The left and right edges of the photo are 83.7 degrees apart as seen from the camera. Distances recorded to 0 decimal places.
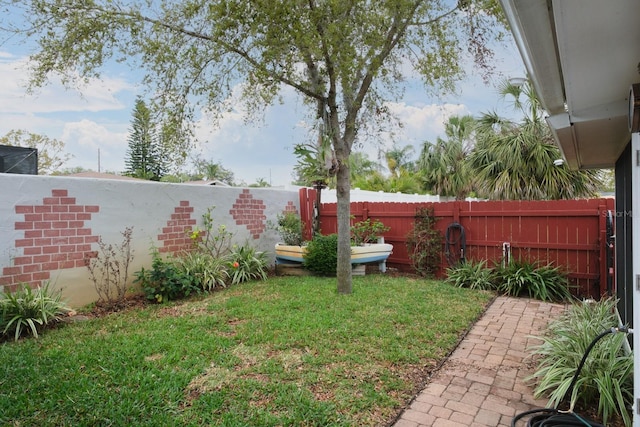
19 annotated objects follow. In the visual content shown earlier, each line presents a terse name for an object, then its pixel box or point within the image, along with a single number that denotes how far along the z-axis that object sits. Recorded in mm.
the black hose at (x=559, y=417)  2234
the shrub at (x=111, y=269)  5332
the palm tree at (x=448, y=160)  16688
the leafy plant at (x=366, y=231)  7755
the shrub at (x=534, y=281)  5629
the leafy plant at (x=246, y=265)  6805
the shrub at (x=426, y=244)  7281
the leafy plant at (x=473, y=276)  6219
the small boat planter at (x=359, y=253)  7289
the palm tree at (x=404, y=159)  29859
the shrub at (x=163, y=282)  5469
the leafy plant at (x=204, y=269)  5996
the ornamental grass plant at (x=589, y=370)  2414
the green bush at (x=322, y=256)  7160
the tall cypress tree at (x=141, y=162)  24469
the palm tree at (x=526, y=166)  8492
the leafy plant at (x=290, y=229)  8270
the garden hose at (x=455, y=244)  6945
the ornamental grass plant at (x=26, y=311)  3916
